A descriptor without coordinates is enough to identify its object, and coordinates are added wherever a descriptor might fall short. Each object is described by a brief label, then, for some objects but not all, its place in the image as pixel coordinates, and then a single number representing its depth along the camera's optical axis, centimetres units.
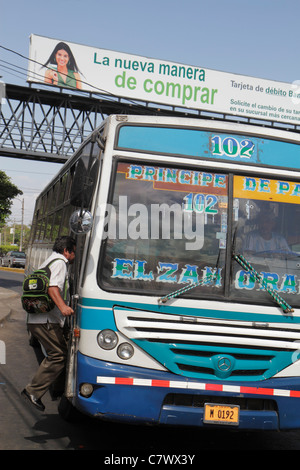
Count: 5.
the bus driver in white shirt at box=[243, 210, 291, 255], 490
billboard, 3375
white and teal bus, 452
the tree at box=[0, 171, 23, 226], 3081
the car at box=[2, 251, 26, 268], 4925
